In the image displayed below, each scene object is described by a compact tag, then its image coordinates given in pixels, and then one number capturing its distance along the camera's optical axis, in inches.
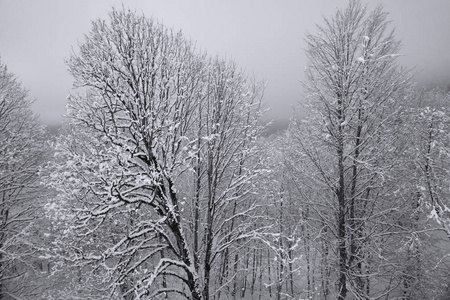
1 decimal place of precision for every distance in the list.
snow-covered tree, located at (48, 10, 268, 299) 226.8
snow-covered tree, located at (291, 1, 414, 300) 284.7
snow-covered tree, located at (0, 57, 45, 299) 344.5
